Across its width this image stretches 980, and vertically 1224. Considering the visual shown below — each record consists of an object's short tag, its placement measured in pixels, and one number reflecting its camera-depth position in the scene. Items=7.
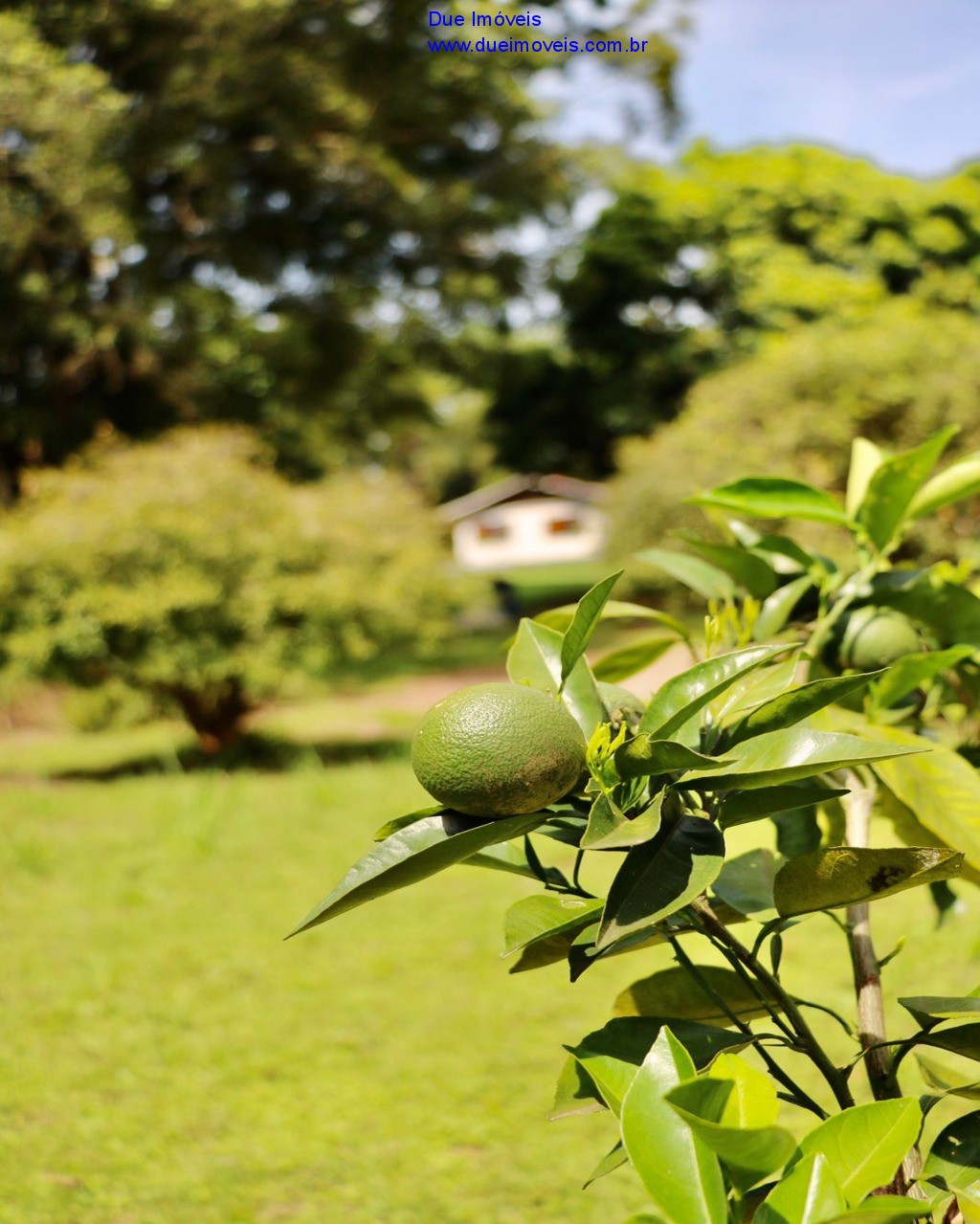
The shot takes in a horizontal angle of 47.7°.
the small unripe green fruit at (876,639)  1.12
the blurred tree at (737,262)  17.80
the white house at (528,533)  33.84
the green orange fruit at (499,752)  0.69
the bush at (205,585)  6.48
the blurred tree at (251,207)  9.80
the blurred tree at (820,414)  9.58
